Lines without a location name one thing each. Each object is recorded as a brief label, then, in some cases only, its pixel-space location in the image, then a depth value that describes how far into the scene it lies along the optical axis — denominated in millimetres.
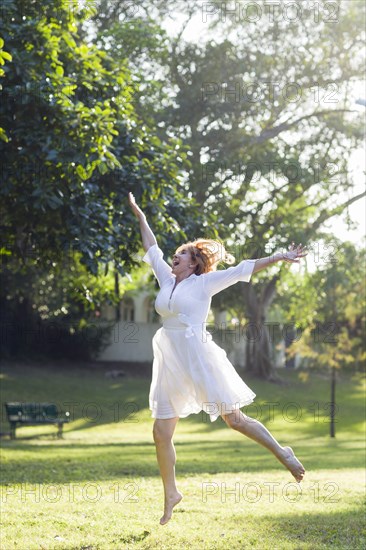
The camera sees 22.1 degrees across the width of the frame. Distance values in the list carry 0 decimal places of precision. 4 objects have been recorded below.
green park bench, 25031
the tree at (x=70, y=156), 13430
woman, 7605
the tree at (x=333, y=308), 32312
